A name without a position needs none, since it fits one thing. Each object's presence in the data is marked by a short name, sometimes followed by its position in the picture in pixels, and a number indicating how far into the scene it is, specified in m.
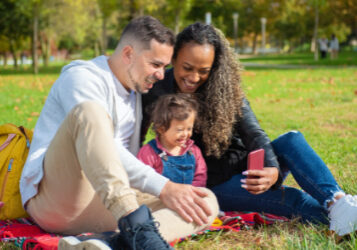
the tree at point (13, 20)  26.32
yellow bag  2.91
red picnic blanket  2.72
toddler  3.23
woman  3.21
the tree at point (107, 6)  25.97
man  2.24
